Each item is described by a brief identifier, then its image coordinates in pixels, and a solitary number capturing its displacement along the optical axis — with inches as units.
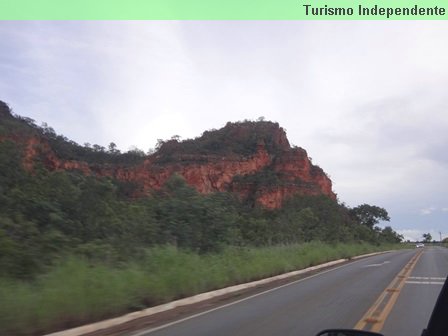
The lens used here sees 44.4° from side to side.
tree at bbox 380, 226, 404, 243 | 3966.5
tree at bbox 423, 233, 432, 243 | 6253.9
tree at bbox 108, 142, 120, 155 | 2918.3
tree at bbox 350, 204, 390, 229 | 3890.3
